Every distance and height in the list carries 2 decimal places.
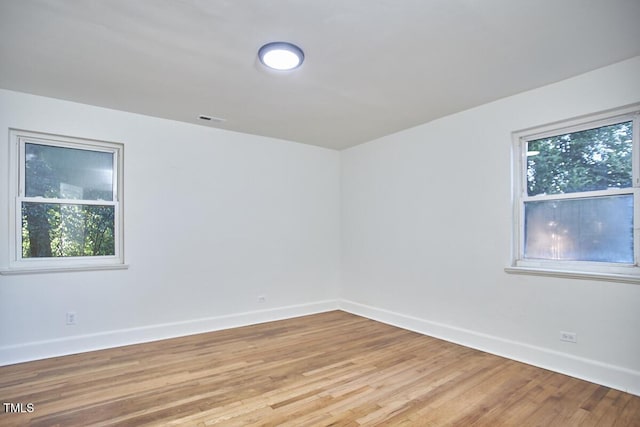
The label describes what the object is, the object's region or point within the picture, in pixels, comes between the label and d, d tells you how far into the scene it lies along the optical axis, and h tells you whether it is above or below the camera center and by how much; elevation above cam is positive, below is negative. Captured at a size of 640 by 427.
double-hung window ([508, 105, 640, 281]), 2.72 +0.14
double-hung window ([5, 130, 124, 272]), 3.31 +0.12
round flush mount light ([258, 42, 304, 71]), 2.36 +1.15
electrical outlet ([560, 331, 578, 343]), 2.86 -1.06
